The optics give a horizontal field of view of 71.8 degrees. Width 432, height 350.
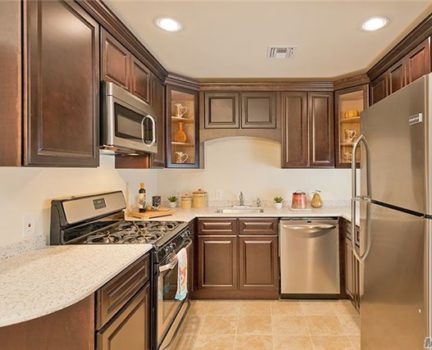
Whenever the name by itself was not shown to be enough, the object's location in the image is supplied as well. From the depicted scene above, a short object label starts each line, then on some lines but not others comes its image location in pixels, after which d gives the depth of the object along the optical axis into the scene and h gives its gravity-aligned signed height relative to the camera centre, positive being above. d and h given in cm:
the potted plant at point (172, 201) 363 -29
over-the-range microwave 185 +38
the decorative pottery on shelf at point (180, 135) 332 +47
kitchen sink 338 -39
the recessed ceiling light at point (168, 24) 200 +106
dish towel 230 -78
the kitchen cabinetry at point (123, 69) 193 +81
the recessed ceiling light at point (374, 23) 197 +104
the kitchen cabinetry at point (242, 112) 341 +74
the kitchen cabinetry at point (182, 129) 323 +54
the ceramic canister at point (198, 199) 365 -27
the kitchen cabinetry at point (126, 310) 133 -67
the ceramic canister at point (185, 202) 361 -30
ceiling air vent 243 +105
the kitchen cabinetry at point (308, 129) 338 +54
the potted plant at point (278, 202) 358 -31
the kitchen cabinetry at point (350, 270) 274 -91
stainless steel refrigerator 126 -21
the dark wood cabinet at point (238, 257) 313 -84
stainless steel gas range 189 -41
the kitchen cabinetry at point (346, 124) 331 +59
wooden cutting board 284 -36
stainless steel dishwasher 307 -83
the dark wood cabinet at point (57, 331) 112 -60
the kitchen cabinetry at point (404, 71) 207 +85
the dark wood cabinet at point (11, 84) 123 +39
